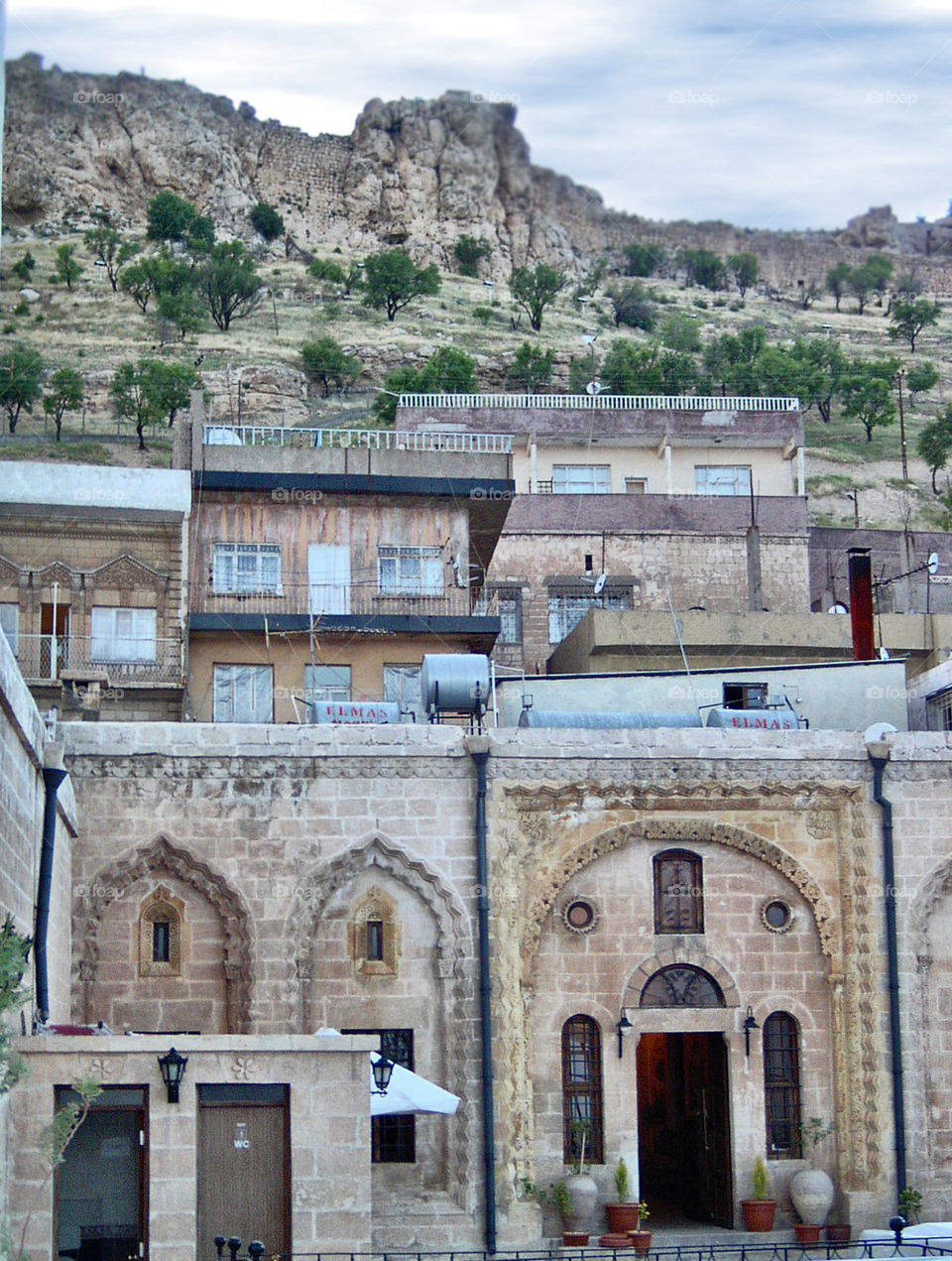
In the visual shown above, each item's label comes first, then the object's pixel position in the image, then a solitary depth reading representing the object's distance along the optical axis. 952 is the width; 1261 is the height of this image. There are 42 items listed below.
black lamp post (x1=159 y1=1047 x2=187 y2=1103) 21.58
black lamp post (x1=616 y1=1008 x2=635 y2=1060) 28.27
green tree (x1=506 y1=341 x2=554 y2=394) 86.00
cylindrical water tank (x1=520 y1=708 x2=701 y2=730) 30.53
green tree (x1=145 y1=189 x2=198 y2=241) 104.19
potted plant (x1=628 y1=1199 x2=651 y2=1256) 26.52
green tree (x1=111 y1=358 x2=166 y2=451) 76.00
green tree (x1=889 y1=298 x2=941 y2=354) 106.50
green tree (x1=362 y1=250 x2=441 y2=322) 99.69
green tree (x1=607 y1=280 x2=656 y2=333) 107.81
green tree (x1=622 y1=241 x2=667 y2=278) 125.62
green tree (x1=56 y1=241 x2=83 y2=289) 97.00
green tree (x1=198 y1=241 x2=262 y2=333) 94.81
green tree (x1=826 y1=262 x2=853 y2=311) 124.31
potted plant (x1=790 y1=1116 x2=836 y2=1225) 27.75
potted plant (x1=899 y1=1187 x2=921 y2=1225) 27.36
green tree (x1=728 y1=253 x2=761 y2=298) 124.44
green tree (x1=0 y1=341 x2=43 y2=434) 78.19
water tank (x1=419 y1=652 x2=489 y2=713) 31.34
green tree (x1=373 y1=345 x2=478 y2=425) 76.50
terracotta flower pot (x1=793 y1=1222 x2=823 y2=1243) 27.50
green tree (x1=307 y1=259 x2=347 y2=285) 105.25
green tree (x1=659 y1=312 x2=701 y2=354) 93.12
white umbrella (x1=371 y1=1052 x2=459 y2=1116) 24.27
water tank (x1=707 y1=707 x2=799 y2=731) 30.77
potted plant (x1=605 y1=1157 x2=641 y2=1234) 27.38
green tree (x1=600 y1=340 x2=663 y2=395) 81.00
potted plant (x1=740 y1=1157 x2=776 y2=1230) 27.83
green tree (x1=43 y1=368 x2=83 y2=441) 76.25
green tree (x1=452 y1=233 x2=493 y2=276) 116.06
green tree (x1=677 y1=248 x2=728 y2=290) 125.00
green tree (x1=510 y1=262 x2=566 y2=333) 100.31
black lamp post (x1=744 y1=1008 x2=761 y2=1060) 28.66
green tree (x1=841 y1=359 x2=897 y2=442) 85.75
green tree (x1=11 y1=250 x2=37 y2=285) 97.81
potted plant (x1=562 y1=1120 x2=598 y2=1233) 27.16
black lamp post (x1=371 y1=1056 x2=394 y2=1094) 23.47
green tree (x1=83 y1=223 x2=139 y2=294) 99.12
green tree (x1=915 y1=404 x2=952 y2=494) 78.62
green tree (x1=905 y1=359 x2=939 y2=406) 92.69
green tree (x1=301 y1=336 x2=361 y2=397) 86.50
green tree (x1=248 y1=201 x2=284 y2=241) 115.44
